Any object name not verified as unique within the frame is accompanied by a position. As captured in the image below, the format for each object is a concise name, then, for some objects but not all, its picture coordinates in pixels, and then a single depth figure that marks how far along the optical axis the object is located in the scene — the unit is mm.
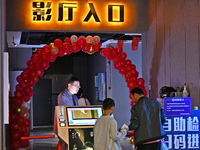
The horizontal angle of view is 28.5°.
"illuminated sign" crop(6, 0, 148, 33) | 8438
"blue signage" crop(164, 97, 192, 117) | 5582
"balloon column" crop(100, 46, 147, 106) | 9062
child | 4852
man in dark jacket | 5133
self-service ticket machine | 5574
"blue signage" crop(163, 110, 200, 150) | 5559
